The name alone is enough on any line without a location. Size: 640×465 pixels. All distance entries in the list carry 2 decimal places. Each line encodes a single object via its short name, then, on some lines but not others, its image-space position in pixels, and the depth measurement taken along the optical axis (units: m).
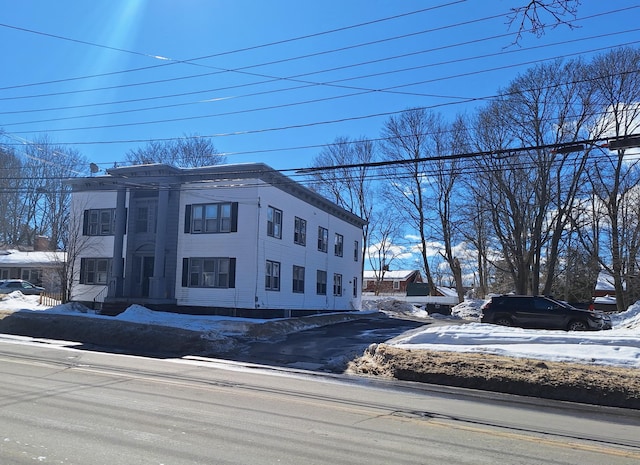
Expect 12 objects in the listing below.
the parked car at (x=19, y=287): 42.81
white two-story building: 27.03
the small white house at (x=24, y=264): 50.41
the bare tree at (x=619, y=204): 36.25
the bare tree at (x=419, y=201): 50.56
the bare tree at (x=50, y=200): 52.41
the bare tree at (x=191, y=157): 52.34
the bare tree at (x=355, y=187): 56.19
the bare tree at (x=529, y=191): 39.62
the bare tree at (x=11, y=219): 62.84
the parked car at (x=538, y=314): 22.55
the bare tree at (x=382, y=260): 68.79
